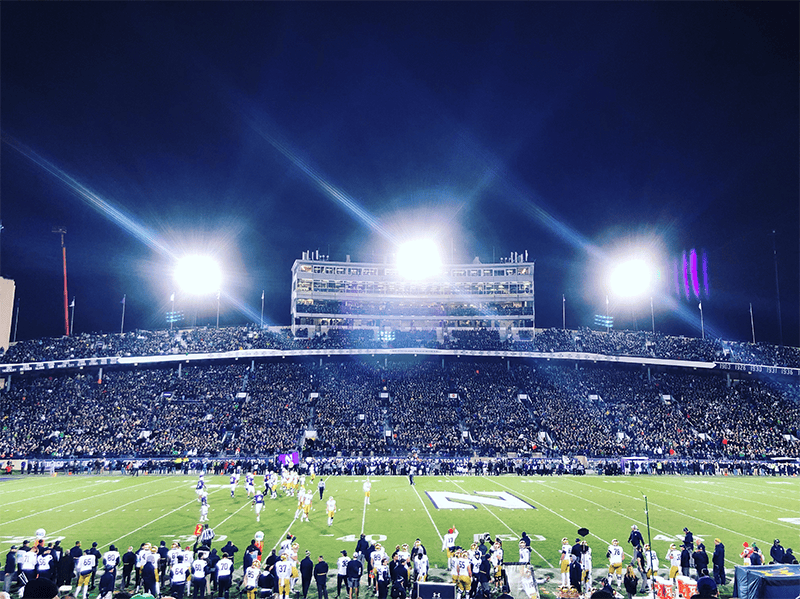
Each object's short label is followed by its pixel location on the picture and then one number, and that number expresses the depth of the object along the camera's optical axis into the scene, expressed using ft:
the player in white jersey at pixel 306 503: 73.26
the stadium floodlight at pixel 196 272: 213.05
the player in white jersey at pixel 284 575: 42.19
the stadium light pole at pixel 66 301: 213.05
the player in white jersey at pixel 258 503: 71.97
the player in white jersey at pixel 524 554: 45.75
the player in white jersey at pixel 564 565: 46.08
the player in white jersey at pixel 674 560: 44.85
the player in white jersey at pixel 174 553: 43.89
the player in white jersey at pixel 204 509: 67.97
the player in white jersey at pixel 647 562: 48.29
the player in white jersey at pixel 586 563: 45.09
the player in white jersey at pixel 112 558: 44.76
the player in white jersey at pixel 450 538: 49.73
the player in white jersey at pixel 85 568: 44.34
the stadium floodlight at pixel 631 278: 213.46
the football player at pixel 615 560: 46.73
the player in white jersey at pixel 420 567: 44.95
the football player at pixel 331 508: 69.46
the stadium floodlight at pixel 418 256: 228.43
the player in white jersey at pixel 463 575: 43.34
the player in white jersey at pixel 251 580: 41.39
